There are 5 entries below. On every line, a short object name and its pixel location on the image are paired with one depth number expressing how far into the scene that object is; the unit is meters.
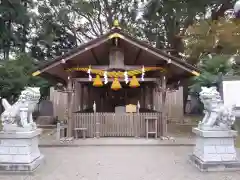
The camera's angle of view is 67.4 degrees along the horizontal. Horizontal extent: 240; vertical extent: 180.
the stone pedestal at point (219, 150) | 3.99
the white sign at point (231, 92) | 4.42
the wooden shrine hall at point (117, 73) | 6.71
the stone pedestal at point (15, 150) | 3.92
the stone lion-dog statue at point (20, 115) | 4.07
